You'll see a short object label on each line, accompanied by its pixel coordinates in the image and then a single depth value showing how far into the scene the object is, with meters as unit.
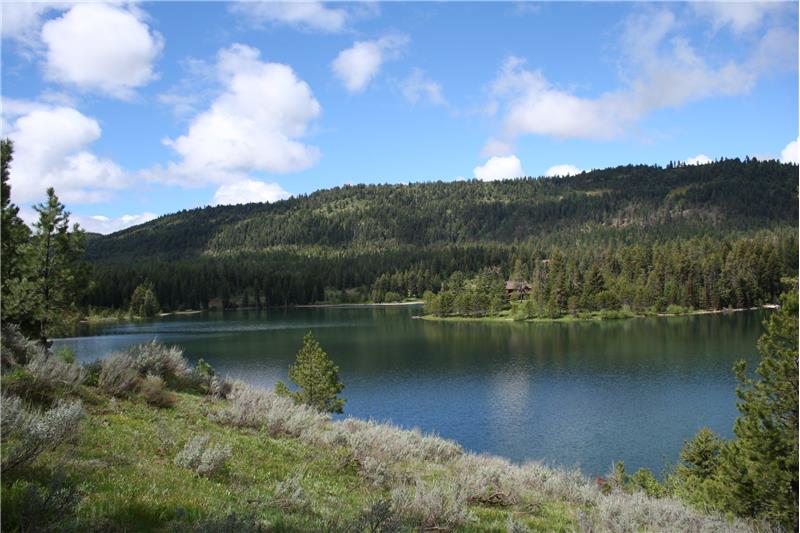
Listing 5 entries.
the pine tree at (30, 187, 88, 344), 25.55
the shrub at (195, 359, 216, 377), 27.38
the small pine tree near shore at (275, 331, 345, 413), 32.88
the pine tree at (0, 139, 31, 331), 22.46
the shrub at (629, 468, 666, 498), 18.45
